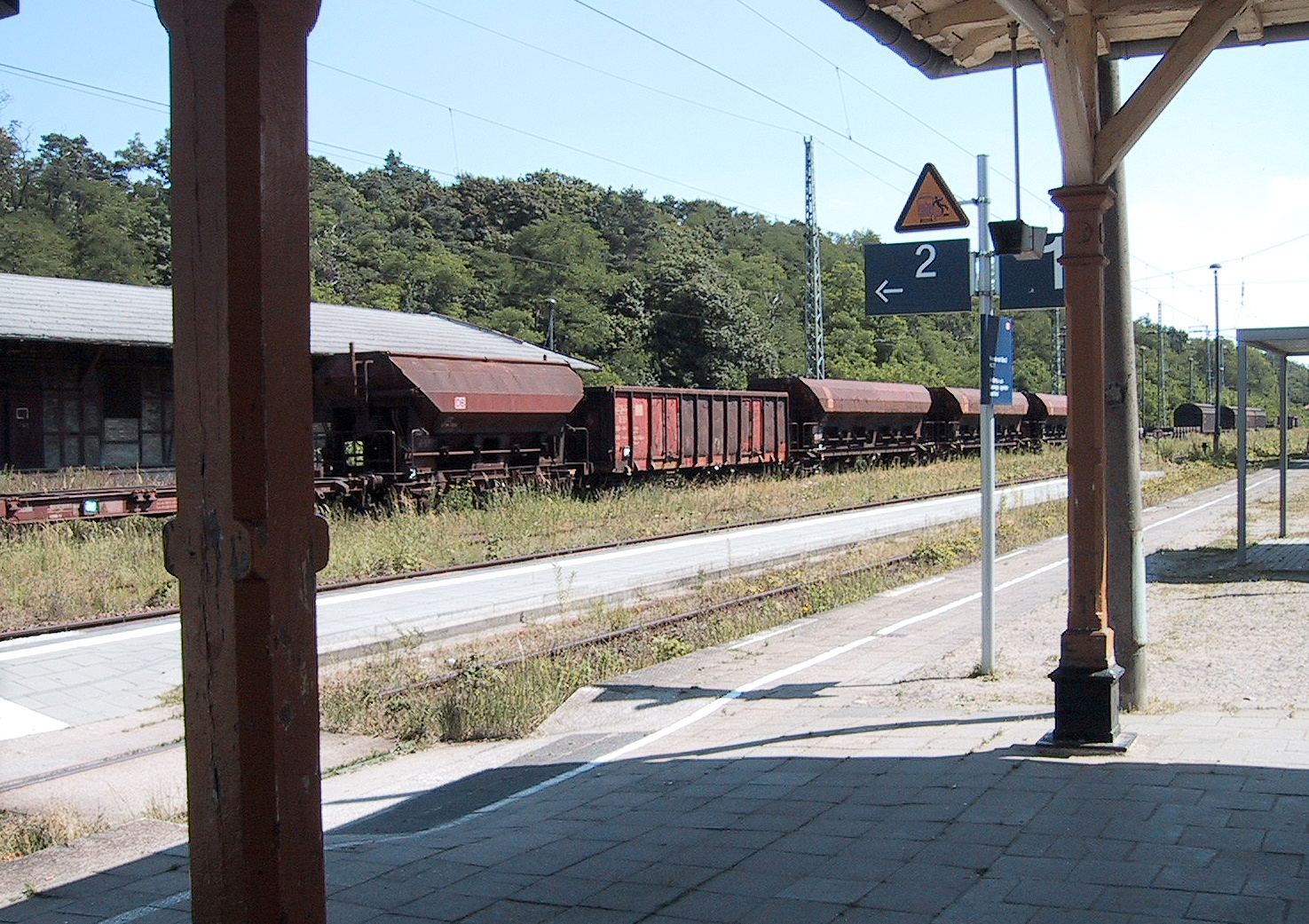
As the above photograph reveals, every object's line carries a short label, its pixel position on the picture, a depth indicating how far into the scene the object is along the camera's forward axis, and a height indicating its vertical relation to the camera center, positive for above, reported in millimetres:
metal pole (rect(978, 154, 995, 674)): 8062 -215
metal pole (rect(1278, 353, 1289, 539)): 16164 +263
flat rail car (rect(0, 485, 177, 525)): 15023 -729
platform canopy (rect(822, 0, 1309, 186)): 5633 +2288
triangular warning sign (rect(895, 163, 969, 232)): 7902 +1577
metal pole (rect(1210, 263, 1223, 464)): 37538 +1727
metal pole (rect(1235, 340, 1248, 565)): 13297 -221
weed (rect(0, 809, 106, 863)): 5461 -1852
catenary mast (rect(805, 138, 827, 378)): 35062 +4426
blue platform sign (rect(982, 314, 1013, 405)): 8039 +511
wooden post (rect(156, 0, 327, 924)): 2129 -6
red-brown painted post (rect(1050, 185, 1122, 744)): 5906 +73
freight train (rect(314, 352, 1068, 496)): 20719 +351
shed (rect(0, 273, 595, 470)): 22297 +1628
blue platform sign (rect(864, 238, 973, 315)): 8039 +1103
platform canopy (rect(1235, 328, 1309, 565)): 12648 +972
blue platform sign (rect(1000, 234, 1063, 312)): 8180 +1071
